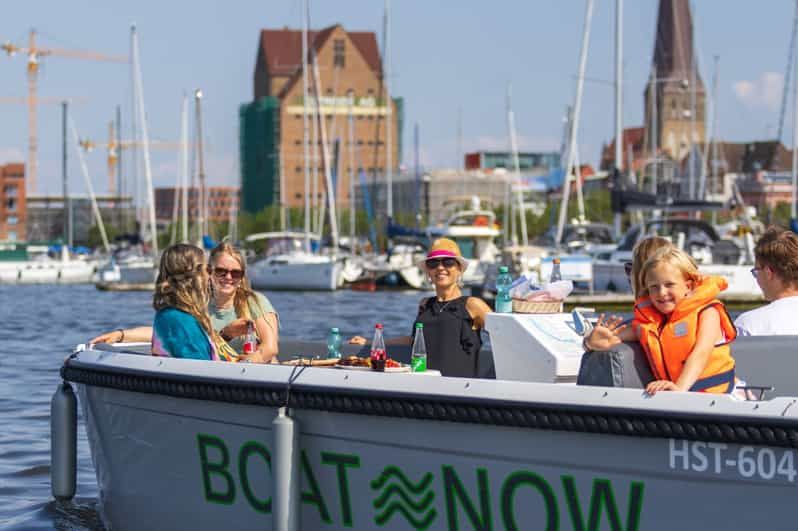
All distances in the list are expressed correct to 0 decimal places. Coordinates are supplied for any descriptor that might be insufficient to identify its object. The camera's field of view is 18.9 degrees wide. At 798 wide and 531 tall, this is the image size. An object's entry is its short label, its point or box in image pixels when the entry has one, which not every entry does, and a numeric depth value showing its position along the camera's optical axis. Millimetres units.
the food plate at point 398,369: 9925
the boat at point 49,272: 107487
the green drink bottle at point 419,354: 10132
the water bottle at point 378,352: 9984
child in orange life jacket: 8434
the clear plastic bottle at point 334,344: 11478
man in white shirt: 10169
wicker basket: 10589
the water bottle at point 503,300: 10719
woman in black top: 11324
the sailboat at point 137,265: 86888
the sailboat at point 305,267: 74786
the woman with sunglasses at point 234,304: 11843
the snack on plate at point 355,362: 10515
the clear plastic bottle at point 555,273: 11782
